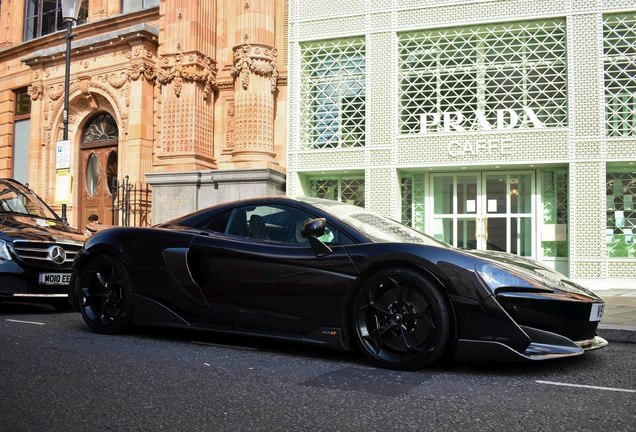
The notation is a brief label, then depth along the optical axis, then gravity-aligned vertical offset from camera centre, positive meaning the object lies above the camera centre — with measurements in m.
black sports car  3.94 -0.36
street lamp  12.02 +4.26
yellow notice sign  11.86 +0.96
